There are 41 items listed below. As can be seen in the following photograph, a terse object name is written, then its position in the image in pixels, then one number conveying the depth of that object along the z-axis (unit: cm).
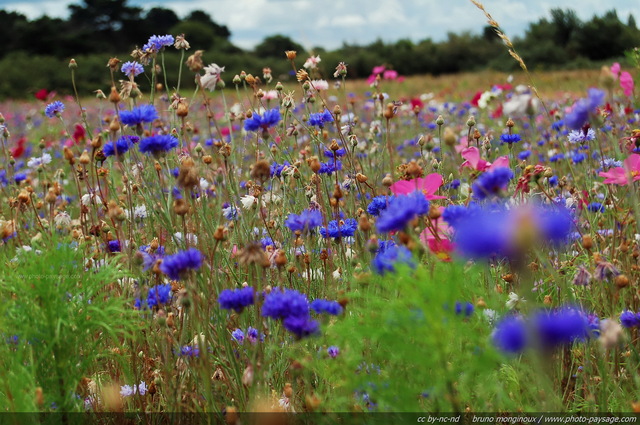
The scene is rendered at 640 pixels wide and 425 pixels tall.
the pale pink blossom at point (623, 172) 157
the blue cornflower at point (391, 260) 105
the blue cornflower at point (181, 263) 119
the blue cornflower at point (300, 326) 108
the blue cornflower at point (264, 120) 151
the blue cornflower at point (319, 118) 213
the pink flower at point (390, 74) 485
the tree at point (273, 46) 3160
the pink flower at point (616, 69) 319
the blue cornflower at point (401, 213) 108
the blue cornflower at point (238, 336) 154
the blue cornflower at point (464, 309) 102
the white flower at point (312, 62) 234
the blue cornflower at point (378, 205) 173
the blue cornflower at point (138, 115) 146
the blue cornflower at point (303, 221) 145
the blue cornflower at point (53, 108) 233
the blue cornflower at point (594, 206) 218
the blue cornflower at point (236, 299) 121
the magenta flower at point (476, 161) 153
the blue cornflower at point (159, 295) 146
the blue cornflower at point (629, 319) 138
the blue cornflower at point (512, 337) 85
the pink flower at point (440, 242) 129
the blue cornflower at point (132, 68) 199
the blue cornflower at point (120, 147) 176
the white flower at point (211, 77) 196
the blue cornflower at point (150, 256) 155
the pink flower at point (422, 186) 149
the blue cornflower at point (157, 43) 203
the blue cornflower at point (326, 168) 205
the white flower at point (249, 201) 195
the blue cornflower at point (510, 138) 225
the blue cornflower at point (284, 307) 110
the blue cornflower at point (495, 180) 104
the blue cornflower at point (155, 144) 142
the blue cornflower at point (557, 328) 85
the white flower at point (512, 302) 144
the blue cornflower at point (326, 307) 121
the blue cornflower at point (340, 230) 172
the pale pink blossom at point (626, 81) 301
